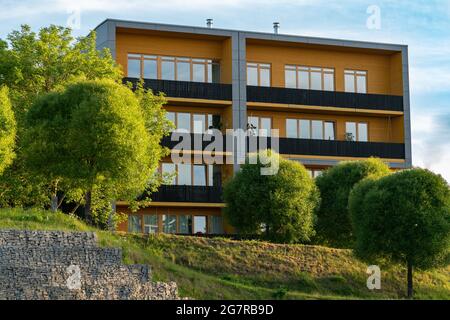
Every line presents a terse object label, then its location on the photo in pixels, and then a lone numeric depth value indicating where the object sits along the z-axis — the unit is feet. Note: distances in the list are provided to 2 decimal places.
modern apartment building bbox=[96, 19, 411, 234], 181.47
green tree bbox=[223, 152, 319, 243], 157.17
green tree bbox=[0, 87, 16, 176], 130.21
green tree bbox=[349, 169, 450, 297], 134.10
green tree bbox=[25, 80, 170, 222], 129.70
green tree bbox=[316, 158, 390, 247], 166.09
